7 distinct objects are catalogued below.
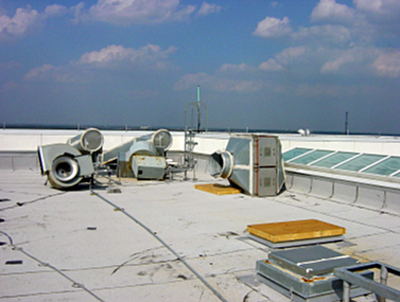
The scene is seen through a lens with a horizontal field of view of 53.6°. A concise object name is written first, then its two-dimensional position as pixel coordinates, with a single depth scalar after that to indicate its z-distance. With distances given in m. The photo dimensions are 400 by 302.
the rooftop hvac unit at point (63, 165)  13.61
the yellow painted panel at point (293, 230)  7.39
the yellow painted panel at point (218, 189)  13.36
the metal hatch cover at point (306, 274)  5.06
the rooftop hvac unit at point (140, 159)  16.44
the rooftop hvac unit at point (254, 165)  13.00
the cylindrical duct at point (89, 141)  18.59
